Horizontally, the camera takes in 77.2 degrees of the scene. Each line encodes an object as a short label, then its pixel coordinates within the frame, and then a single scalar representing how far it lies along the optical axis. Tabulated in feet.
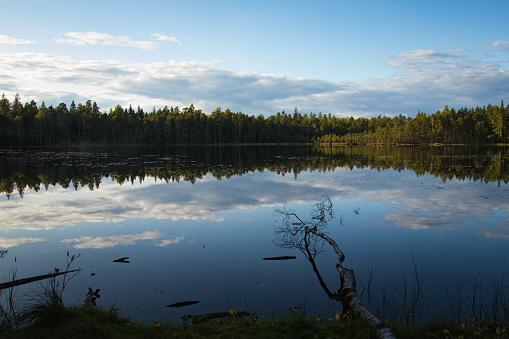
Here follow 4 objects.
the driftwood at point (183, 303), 21.88
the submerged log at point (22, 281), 22.10
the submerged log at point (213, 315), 19.75
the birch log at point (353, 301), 16.07
